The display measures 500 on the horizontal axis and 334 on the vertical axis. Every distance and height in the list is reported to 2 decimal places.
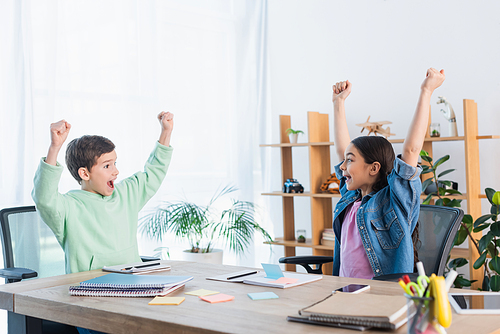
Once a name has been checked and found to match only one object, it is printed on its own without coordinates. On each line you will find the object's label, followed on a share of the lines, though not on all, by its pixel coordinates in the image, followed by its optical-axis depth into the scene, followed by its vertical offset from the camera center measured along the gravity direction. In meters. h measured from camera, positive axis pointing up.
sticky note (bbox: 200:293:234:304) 1.35 -0.31
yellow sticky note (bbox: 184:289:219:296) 1.43 -0.32
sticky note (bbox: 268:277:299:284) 1.54 -0.31
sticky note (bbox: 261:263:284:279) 1.63 -0.30
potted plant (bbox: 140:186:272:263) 3.63 -0.32
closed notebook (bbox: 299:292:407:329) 1.06 -0.29
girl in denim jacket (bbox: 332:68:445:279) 1.85 -0.11
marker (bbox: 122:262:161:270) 1.85 -0.31
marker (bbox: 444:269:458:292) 0.95 -0.20
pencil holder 0.89 -0.25
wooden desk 1.11 -0.32
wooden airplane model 3.48 +0.33
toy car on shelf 3.95 -0.07
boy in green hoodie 1.76 -0.07
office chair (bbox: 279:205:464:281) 1.95 -0.23
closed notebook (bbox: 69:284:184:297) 1.42 -0.31
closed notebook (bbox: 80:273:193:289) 1.46 -0.29
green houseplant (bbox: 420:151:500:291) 2.87 -0.33
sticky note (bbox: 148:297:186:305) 1.33 -0.31
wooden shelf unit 3.12 +0.01
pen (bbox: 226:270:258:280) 1.66 -0.31
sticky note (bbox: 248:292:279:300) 1.37 -0.31
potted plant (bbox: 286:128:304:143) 3.94 +0.34
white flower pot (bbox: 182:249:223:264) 3.63 -0.54
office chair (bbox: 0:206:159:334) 2.22 -0.29
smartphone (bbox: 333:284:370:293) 1.39 -0.31
